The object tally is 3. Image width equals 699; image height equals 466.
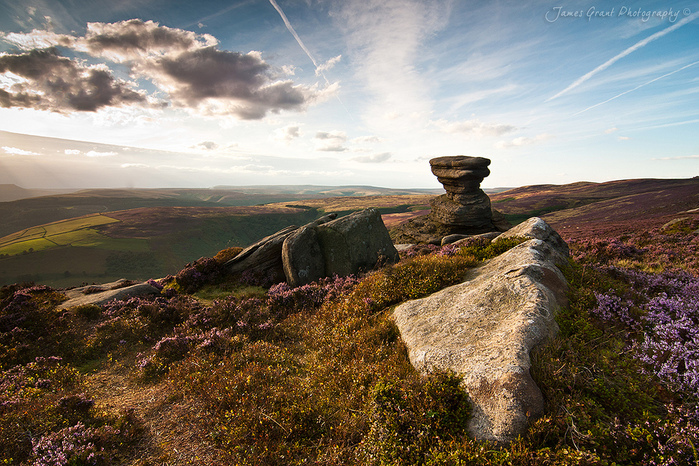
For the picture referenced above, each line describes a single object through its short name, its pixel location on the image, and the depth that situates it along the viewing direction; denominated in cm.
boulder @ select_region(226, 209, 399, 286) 1661
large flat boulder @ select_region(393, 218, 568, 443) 454
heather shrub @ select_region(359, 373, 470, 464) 462
